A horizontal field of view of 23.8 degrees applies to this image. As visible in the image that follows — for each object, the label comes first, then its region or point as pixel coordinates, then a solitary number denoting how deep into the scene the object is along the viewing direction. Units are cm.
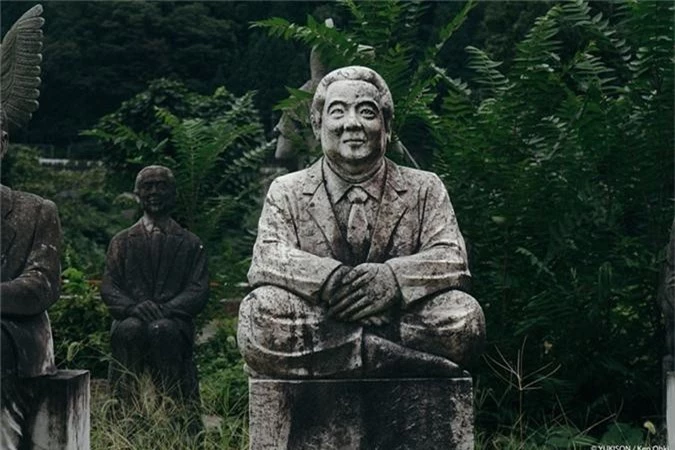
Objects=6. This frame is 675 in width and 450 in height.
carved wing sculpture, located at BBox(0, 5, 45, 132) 867
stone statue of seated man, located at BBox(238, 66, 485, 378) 714
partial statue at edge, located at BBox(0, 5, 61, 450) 797
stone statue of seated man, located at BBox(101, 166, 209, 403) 1084
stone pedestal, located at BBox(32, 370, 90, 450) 807
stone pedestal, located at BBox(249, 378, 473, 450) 716
